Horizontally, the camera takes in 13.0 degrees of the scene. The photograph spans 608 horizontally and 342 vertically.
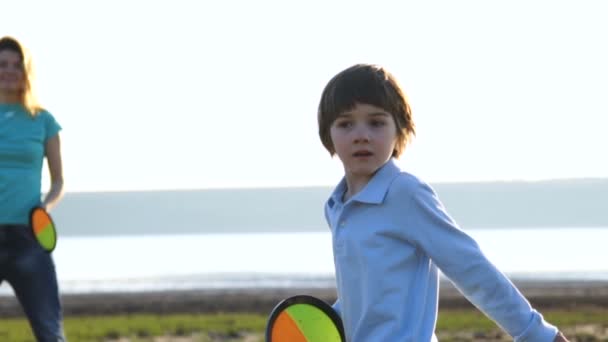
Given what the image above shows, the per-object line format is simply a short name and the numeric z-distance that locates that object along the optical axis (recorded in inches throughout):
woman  490.4
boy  297.4
